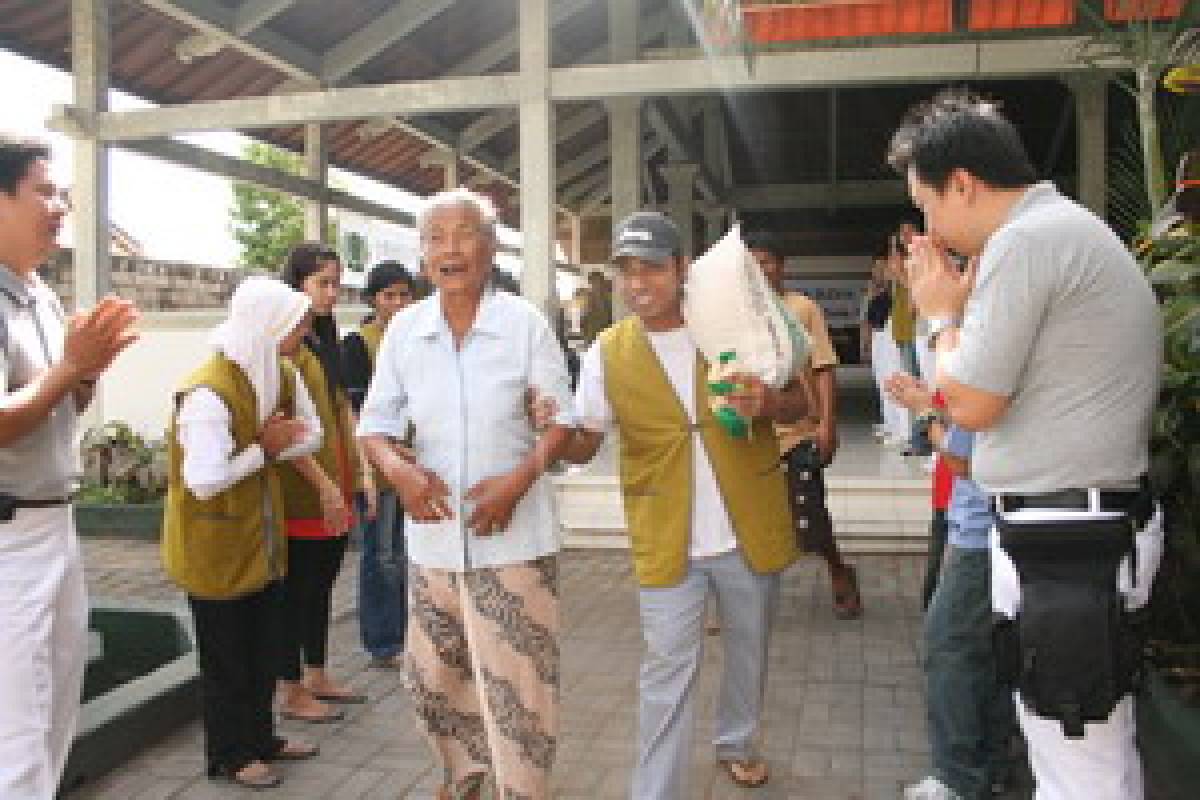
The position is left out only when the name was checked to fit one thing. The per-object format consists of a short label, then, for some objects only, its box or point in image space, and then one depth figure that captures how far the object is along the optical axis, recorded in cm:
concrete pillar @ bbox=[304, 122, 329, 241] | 1147
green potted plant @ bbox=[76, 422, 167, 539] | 761
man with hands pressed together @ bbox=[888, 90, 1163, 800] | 195
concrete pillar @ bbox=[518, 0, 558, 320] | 742
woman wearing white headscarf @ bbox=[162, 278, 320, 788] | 318
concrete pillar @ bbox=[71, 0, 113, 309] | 836
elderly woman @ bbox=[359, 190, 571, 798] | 274
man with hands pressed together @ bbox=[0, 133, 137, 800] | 221
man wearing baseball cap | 291
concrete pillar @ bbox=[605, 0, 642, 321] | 1043
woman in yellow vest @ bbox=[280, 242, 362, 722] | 387
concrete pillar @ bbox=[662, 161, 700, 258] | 1291
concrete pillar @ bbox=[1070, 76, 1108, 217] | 1007
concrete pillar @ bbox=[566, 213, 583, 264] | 2098
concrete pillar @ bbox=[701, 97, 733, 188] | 1470
